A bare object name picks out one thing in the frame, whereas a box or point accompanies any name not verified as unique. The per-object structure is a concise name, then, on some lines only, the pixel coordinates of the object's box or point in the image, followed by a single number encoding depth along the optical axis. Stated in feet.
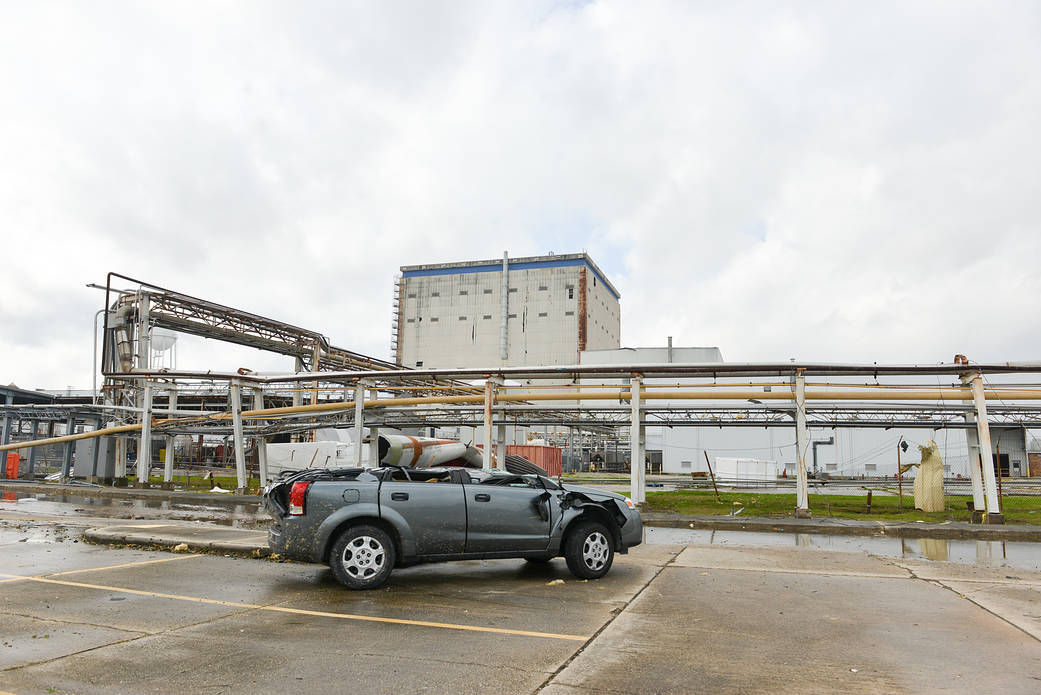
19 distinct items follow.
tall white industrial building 267.80
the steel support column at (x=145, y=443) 94.89
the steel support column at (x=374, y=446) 74.10
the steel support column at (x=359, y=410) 71.01
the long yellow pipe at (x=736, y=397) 57.21
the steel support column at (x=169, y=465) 95.95
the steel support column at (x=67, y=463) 110.52
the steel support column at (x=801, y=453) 54.34
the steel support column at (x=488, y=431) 62.49
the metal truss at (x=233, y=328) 123.65
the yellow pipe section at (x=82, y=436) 99.42
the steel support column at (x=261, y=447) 89.97
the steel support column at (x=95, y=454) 108.47
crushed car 25.52
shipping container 129.59
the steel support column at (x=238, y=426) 82.89
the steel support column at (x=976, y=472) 53.98
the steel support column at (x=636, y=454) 59.41
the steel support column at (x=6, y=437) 124.14
